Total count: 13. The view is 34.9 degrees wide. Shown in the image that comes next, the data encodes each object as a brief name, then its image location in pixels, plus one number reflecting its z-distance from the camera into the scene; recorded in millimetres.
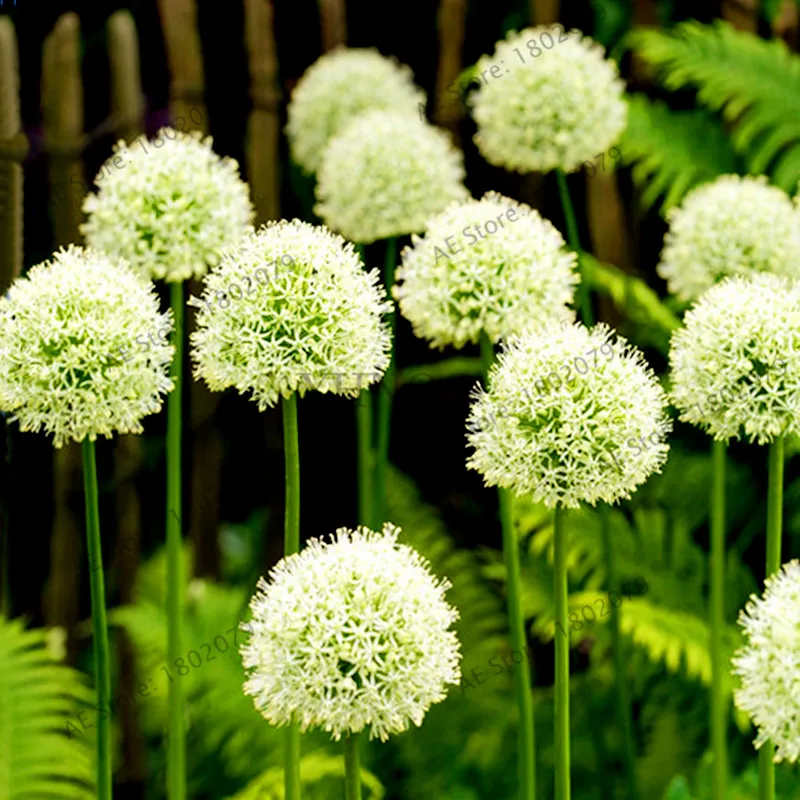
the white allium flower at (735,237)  2773
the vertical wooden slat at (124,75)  3971
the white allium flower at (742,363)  1994
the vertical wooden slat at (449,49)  4590
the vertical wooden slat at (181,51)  4191
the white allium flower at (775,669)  1597
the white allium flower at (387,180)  2984
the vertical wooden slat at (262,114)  4348
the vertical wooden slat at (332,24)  4516
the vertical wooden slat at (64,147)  3844
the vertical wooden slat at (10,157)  3631
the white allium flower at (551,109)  2920
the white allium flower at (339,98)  3564
